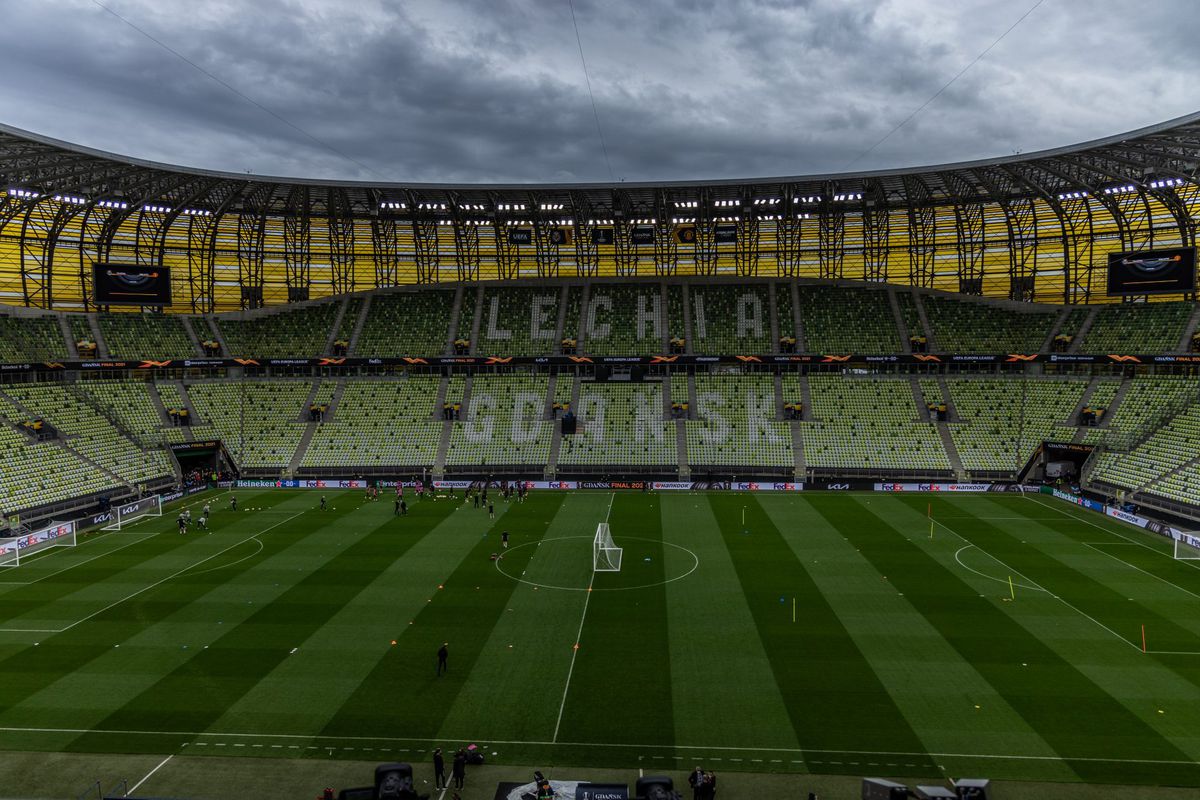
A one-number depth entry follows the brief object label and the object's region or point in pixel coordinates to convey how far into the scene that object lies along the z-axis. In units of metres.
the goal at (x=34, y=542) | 34.56
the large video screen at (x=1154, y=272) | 54.12
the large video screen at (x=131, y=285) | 60.44
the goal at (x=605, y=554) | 32.53
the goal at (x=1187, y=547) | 34.28
